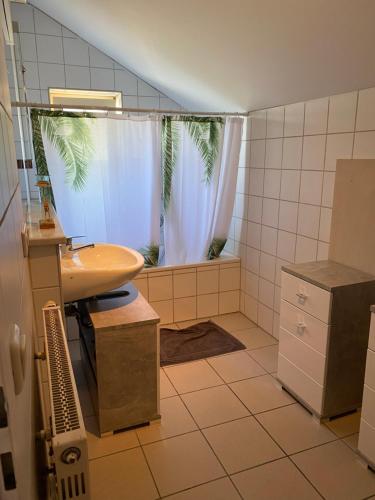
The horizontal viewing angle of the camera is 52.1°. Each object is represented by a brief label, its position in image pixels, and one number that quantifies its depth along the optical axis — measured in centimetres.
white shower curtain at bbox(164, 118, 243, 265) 305
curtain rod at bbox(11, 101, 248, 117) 243
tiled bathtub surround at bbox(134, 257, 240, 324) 309
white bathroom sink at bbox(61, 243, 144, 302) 180
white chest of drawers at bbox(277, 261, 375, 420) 195
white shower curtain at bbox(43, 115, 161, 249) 272
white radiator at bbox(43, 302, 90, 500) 64
